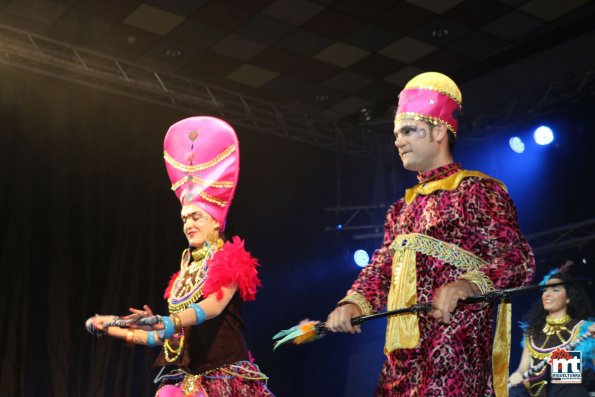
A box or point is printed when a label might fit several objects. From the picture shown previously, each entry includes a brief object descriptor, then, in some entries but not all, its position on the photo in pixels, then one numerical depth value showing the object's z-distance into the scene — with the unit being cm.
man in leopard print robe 238
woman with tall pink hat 344
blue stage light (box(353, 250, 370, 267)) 869
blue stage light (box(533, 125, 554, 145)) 770
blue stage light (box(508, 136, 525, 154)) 792
